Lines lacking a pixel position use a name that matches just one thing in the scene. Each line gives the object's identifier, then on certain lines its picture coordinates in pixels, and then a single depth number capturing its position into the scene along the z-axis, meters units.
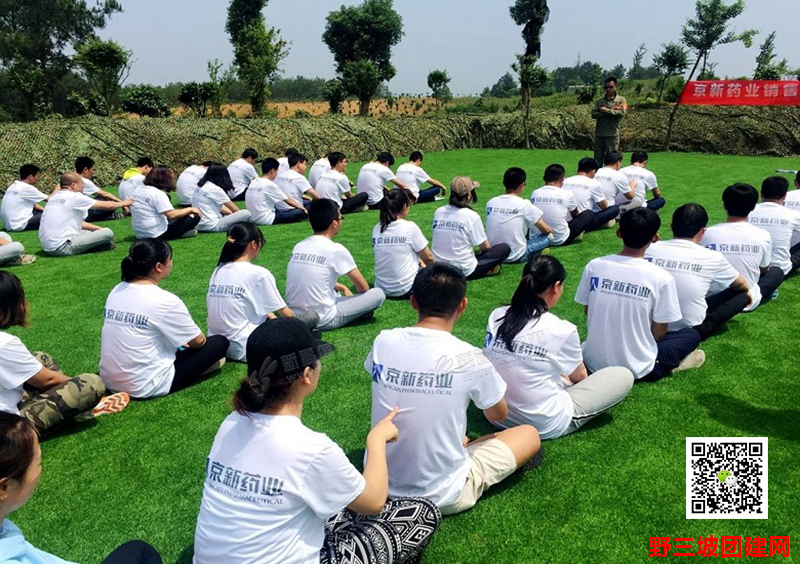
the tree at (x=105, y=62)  18.17
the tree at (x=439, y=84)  28.22
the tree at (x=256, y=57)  23.56
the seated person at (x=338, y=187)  10.88
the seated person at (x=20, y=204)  9.59
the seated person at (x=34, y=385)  3.35
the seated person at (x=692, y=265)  4.38
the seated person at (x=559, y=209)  7.81
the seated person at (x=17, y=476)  1.75
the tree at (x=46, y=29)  26.98
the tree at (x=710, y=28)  20.42
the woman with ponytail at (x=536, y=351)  3.21
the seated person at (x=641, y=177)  9.27
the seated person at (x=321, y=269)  5.13
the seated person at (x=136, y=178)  10.60
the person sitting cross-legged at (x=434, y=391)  2.62
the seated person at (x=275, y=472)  1.99
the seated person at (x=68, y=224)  8.16
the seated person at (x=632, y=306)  3.88
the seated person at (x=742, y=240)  5.10
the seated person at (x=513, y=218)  7.07
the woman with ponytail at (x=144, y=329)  3.95
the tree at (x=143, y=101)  18.89
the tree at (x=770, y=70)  22.34
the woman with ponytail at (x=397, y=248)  5.84
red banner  18.03
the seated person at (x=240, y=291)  4.47
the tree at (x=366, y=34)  32.72
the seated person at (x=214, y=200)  9.55
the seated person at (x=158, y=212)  8.62
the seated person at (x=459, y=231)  6.44
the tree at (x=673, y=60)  21.69
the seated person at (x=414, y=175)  11.33
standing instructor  11.79
